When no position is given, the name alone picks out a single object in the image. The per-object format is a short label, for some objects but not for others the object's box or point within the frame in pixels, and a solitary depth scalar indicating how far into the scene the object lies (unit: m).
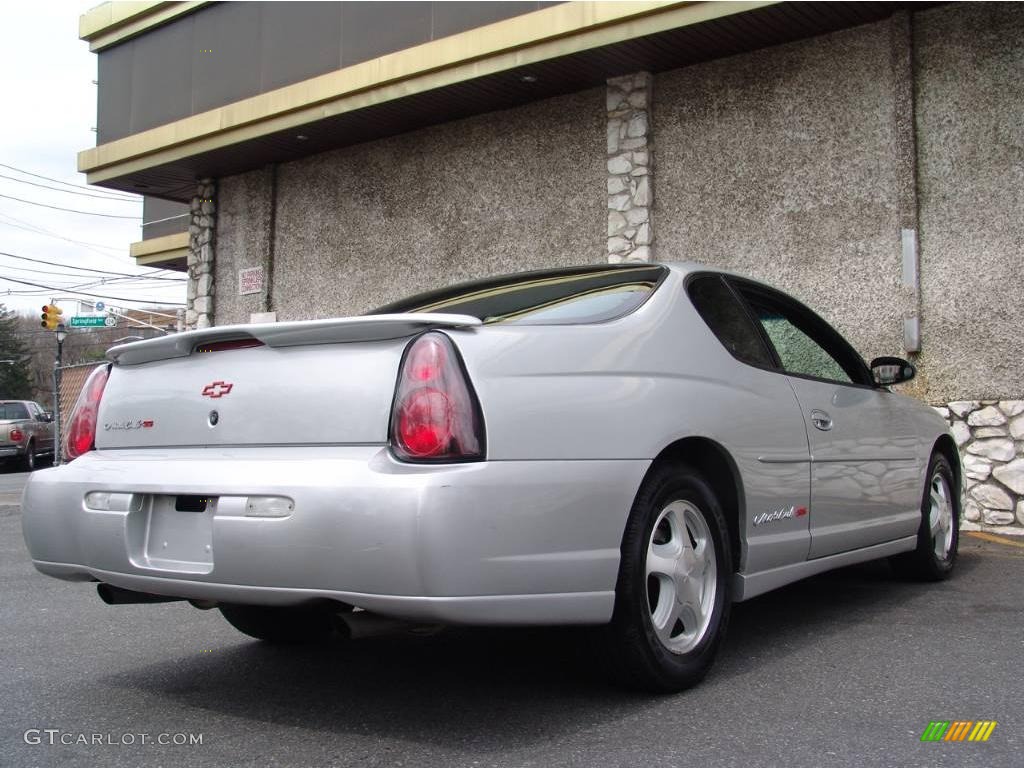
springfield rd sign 42.03
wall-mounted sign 12.57
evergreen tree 59.66
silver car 2.62
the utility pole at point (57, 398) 17.75
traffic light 27.53
